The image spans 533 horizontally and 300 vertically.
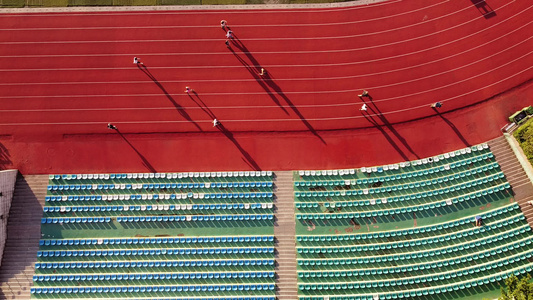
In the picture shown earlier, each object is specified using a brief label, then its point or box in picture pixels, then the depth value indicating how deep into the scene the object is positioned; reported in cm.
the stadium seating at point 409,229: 3127
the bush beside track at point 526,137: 3075
